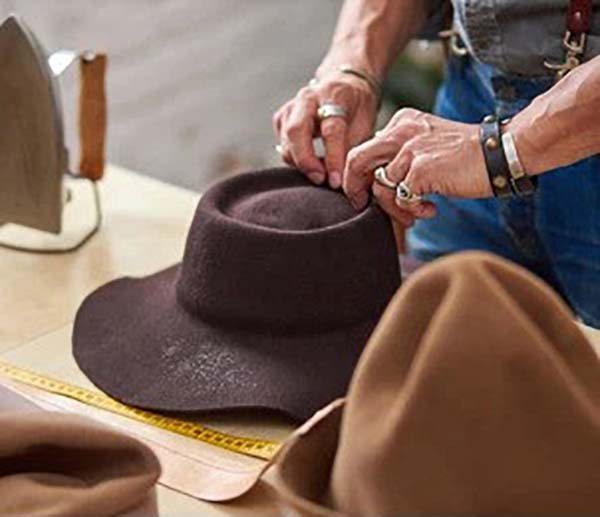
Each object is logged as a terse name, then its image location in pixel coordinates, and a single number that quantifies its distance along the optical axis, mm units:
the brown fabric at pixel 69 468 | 1343
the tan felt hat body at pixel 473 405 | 1235
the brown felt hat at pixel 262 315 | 1573
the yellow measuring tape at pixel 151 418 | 1531
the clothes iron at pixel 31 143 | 1767
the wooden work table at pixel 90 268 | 1660
